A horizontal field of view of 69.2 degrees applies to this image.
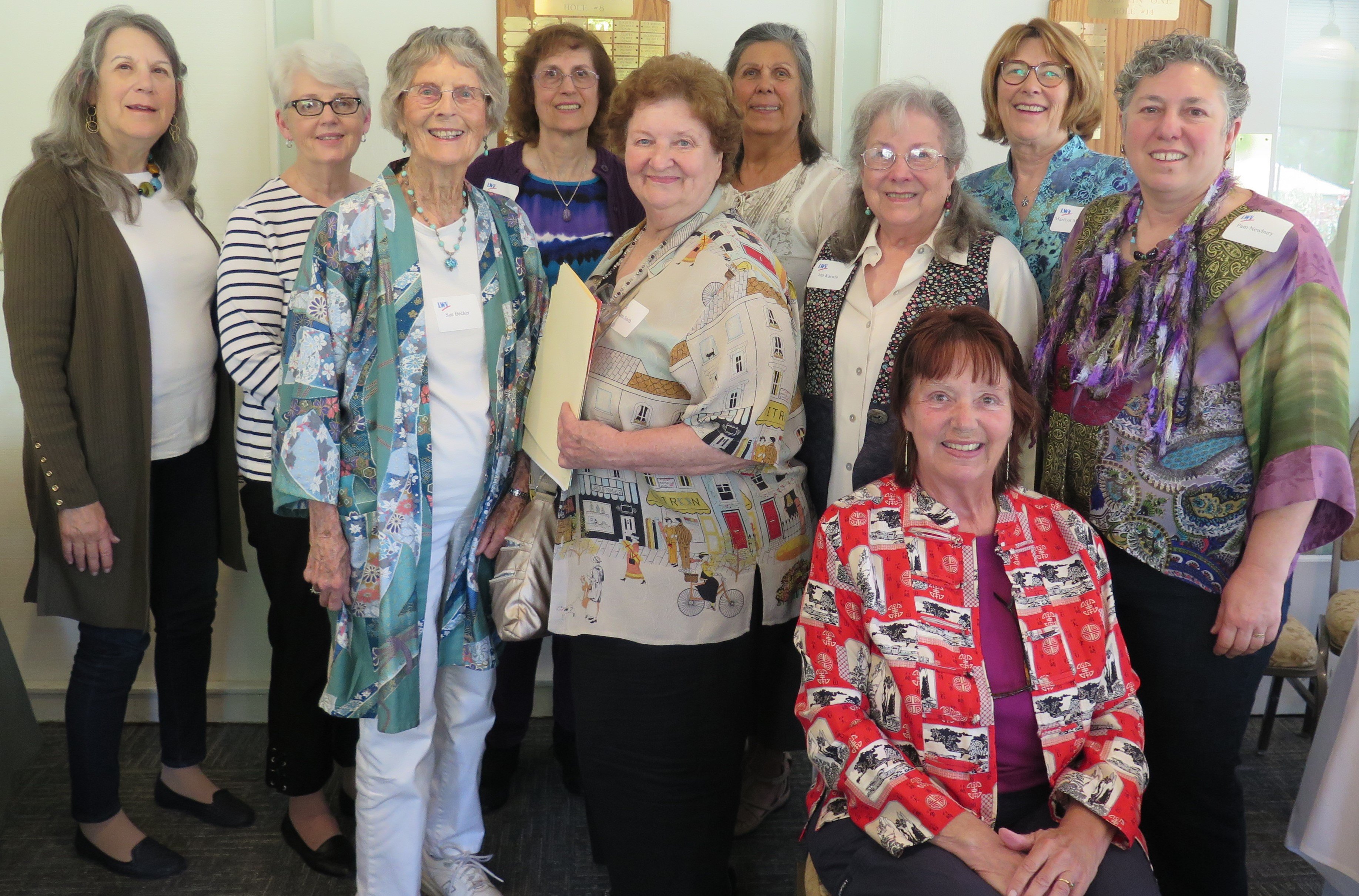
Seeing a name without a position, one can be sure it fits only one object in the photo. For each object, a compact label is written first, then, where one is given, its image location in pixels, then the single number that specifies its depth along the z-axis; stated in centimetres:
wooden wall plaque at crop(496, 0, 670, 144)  296
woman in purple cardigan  256
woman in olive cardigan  218
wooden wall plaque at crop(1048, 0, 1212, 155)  306
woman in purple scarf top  162
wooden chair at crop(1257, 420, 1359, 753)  278
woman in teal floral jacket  187
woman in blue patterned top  226
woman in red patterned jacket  153
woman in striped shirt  221
